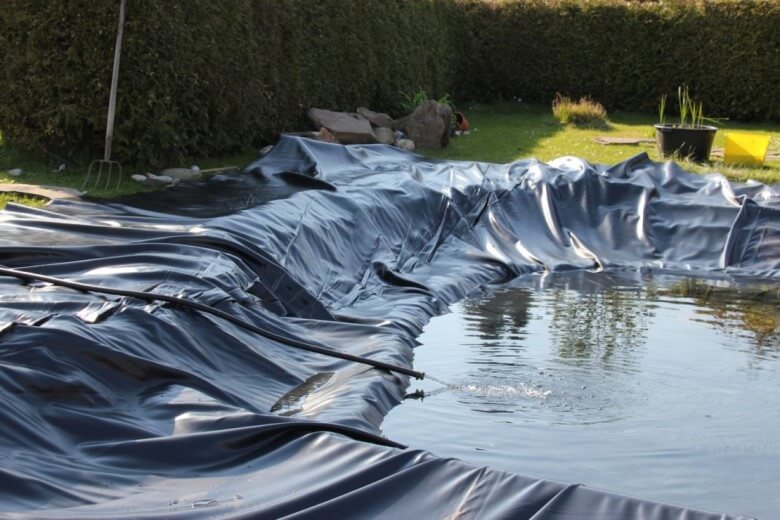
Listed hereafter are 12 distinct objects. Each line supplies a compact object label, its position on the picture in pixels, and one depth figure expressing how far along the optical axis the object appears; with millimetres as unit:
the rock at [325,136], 10786
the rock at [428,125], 12609
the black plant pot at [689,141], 11344
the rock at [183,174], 8500
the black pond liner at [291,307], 2889
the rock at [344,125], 11141
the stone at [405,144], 12094
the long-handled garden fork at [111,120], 7961
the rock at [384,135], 12008
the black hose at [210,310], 4500
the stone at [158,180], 8305
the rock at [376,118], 12578
